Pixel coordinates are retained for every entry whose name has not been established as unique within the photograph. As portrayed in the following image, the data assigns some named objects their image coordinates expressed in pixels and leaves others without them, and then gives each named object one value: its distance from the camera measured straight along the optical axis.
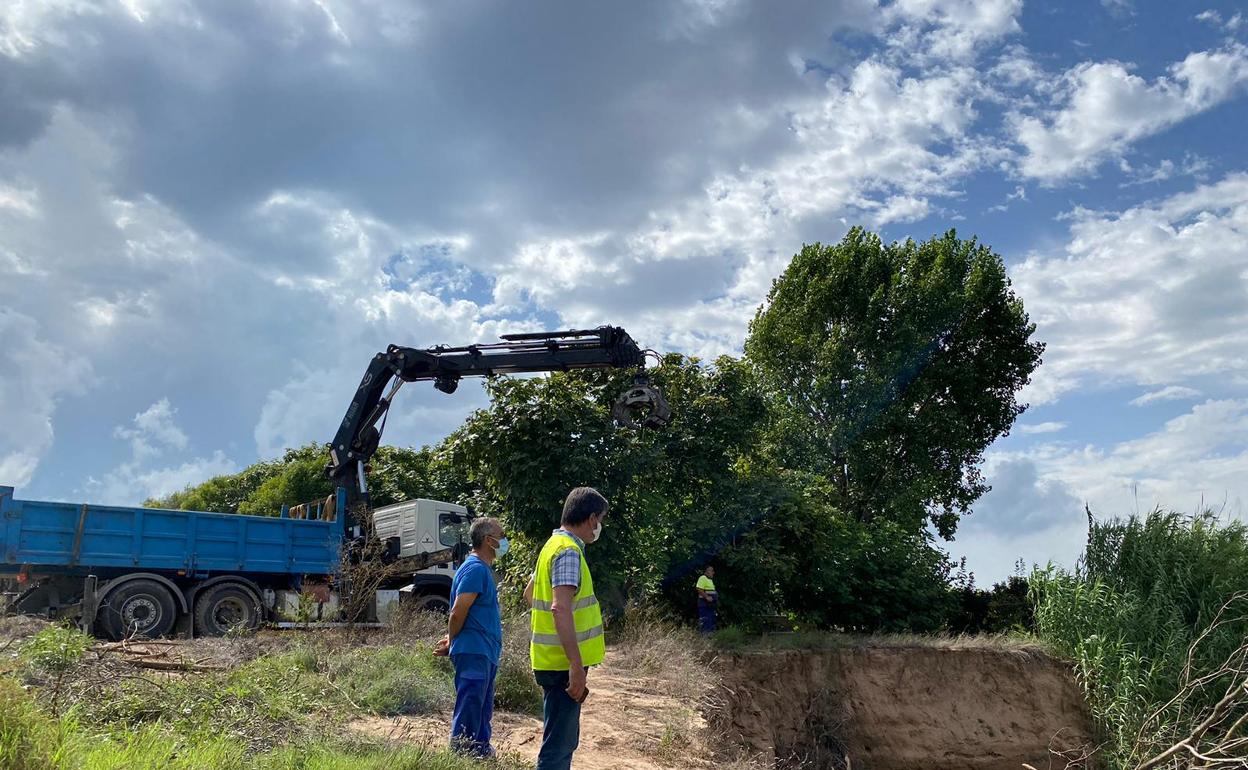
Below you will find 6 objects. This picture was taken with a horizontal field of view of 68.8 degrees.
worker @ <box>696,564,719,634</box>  15.18
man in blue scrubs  5.71
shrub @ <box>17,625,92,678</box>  6.33
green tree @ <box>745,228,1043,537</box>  25.73
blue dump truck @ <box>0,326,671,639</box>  13.16
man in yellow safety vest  4.73
